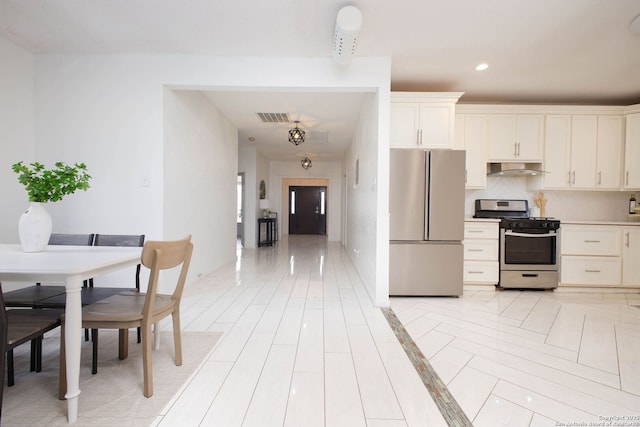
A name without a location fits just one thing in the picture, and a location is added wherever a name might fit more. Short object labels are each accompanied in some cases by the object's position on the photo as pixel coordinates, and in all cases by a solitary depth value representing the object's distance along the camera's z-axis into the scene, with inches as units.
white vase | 67.1
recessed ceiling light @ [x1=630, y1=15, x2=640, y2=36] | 90.4
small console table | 294.8
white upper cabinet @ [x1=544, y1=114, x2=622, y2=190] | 149.4
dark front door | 446.9
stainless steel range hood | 149.8
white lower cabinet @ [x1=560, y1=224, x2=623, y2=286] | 141.9
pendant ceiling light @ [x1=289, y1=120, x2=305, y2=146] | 192.9
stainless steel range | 140.9
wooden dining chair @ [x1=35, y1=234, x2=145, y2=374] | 66.9
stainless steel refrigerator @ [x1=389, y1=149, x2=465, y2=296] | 128.0
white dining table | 50.9
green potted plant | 67.1
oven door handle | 140.6
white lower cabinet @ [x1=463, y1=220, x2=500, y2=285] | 141.3
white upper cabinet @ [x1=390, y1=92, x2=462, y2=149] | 133.5
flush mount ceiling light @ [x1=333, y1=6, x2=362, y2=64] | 85.2
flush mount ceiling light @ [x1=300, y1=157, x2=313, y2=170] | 293.2
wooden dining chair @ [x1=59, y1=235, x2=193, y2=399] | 55.8
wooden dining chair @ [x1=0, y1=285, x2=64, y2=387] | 47.4
